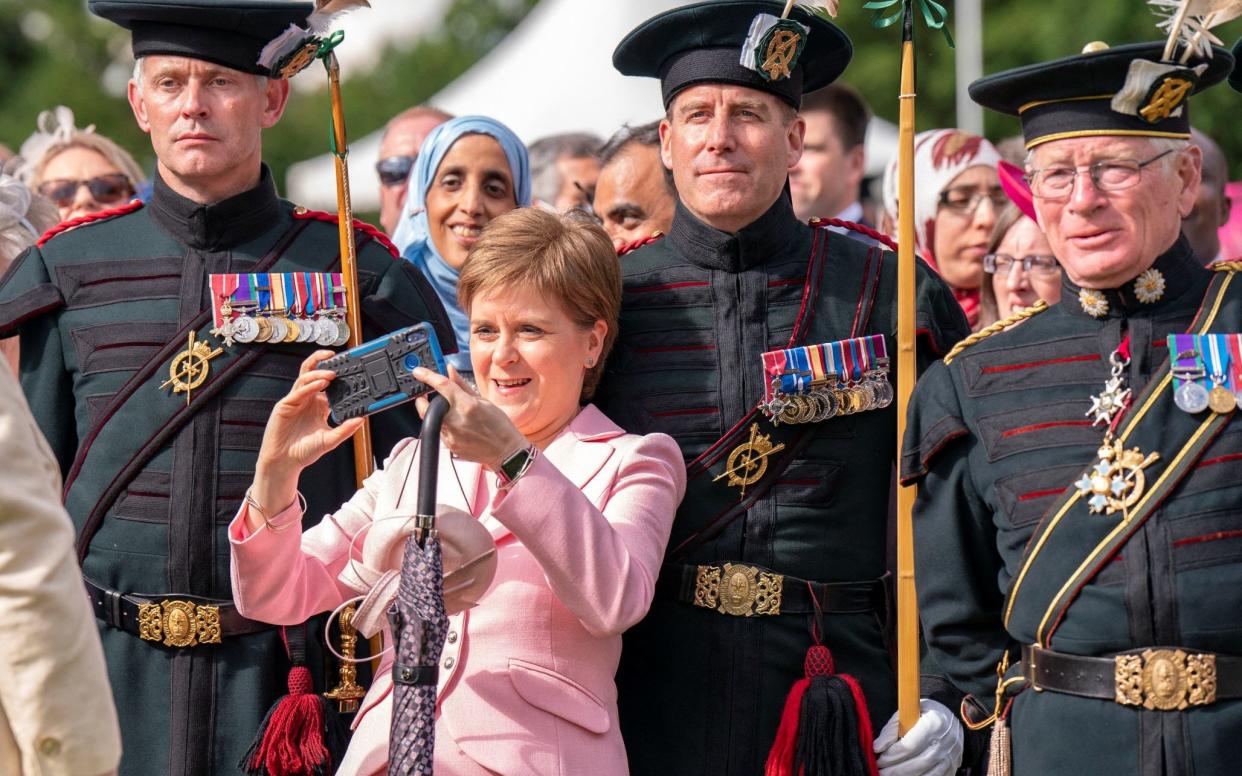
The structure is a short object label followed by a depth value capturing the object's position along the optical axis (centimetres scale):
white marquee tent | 1319
